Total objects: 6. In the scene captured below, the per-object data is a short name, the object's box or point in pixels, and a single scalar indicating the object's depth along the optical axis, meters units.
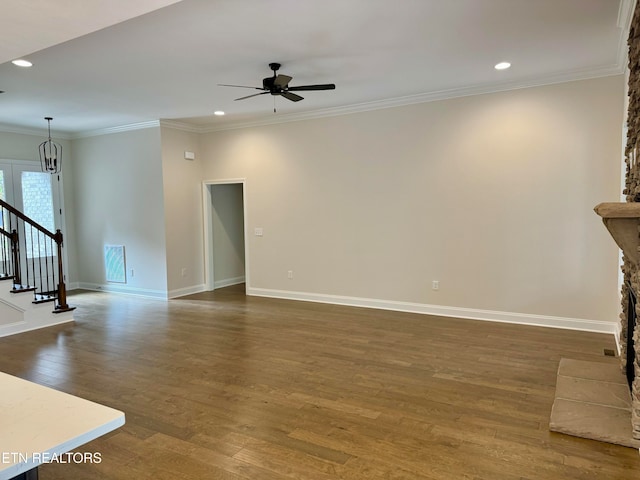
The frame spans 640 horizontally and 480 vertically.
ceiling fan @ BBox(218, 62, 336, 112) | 4.23
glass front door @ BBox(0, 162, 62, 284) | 7.23
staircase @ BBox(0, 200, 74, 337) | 5.17
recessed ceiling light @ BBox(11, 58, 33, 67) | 4.12
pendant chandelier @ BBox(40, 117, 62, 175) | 7.49
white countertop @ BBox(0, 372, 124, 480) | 1.08
